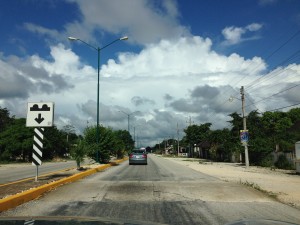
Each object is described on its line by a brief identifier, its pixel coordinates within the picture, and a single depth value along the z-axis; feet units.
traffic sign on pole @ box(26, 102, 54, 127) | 33.14
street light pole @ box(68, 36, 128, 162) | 69.83
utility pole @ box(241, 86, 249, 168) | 78.81
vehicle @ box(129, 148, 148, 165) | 82.60
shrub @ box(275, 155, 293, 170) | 78.13
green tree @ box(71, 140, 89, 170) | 49.60
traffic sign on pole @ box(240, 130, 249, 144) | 79.18
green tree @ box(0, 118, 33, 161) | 116.44
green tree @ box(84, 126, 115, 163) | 74.90
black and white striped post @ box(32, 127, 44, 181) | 33.12
